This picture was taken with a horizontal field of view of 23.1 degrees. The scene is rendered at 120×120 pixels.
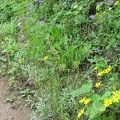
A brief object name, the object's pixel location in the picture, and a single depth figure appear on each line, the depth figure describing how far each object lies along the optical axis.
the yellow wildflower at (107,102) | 2.56
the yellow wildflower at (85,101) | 2.79
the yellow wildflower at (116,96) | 2.56
